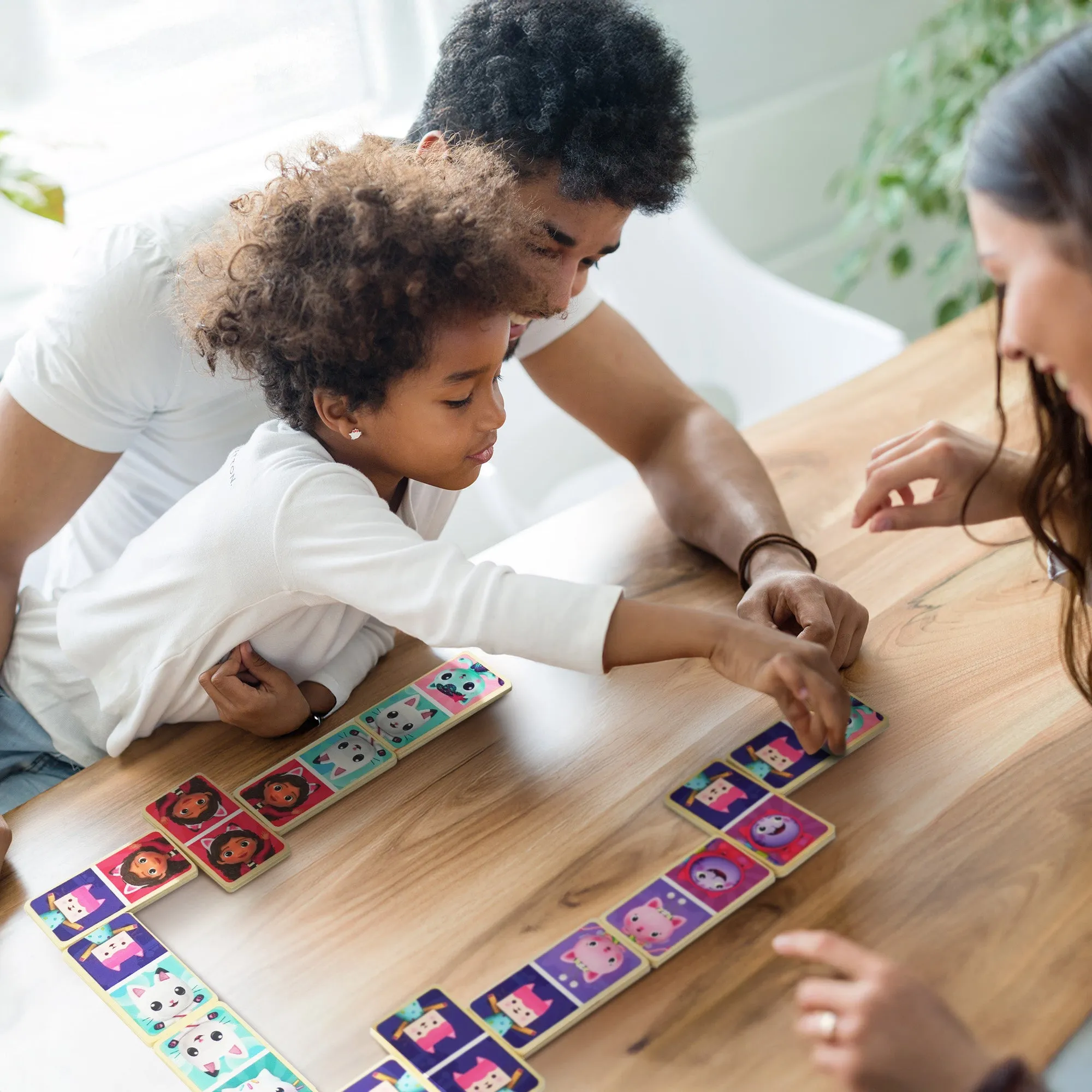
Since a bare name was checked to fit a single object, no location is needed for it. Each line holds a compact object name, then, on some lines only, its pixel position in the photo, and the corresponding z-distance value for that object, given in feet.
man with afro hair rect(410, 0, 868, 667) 4.00
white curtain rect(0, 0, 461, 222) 6.44
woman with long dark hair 2.41
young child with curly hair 3.34
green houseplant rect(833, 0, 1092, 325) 7.59
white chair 7.13
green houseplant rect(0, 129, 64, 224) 5.05
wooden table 2.76
